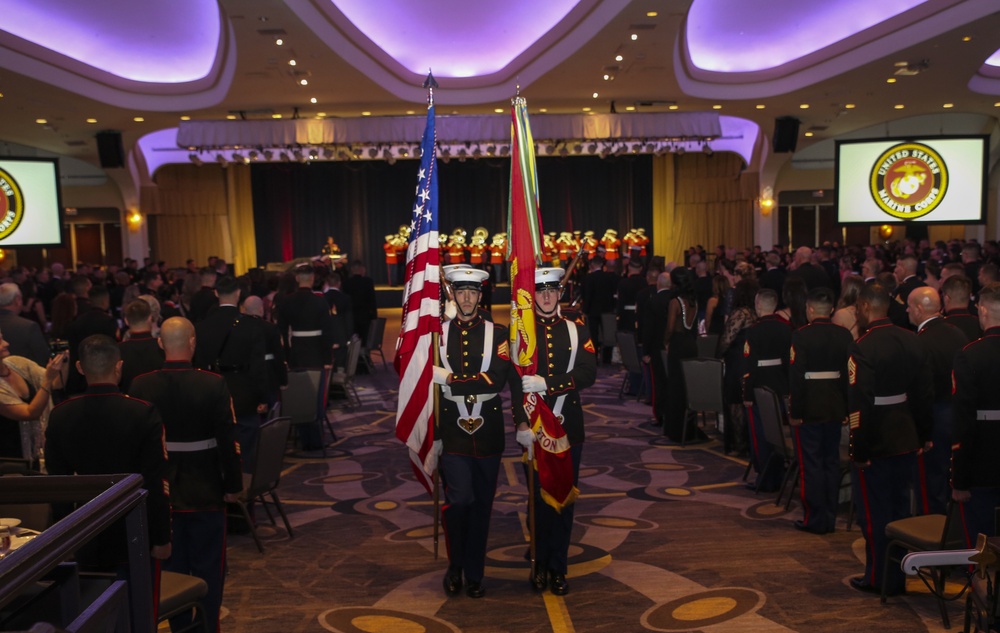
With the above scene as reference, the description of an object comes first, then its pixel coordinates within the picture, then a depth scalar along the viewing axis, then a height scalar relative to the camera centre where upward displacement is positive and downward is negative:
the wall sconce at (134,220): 22.84 +0.86
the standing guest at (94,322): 7.90 -0.54
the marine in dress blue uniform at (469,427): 5.30 -1.02
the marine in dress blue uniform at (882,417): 5.31 -1.04
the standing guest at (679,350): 9.19 -1.09
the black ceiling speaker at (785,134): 19.22 +2.11
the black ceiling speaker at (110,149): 19.39 +2.23
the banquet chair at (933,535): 4.52 -1.50
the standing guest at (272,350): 7.74 -0.85
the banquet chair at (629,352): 10.99 -1.30
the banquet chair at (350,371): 10.89 -1.42
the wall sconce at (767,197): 23.14 +0.96
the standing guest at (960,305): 6.00 -0.48
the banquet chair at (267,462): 5.98 -1.37
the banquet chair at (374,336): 13.48 -1.25
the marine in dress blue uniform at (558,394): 5.43 -0.87
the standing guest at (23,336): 6.94 -0.57
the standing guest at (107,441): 4.00 -0.78
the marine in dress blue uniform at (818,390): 6.36 -1.04
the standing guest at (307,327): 9.34 -0.76
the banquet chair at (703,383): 8.54 -1.31
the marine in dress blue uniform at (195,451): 4.64 -0.98
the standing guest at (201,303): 9.38 -0.49
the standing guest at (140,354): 6.45 -0.67
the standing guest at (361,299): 14.45 -0.76
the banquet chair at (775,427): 6.80 -1.39
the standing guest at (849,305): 6.83 -0.53
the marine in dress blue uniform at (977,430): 4.57 -0.97
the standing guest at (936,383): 5.83 -0.96
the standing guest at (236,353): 7.13 -0.76
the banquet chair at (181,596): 3.97 -1.46
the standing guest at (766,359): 7.33 -0.96
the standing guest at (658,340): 9.83 -1.06
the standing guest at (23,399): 5.35 -0.80
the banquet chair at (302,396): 8.39 -1.29
